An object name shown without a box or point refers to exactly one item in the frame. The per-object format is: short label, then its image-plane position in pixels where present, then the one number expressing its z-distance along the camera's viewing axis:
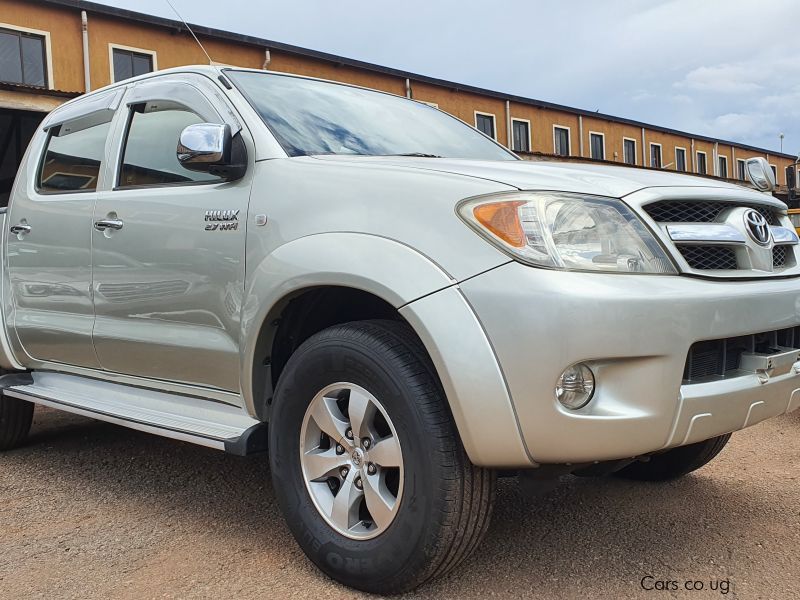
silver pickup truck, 2.00
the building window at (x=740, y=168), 39.22
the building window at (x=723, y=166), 39.06
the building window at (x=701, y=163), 37.53
